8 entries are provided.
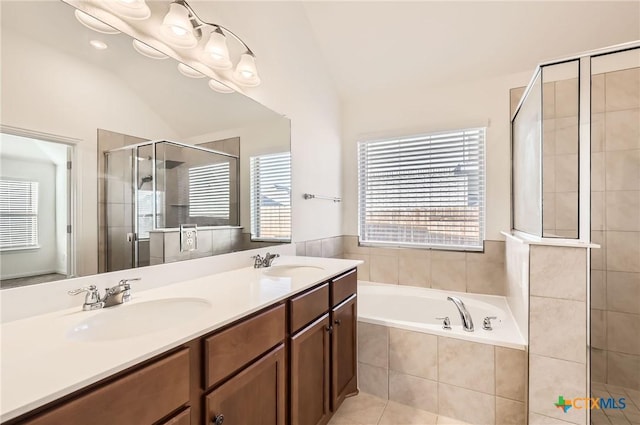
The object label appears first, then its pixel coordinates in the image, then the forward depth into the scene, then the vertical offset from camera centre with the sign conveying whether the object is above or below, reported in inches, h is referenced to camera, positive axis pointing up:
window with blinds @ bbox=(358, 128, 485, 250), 107.1 +7.9
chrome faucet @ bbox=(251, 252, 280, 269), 74.4 -12.3
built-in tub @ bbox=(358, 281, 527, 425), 68.9 -39.1
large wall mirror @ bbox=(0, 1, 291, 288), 38.7 +9.7
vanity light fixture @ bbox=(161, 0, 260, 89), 55.6 +35.2
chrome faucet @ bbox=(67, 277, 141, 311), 42.2 -12.1
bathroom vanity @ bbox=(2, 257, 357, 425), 24.8 -16.4
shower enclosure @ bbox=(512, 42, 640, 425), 65.5 +6.9
